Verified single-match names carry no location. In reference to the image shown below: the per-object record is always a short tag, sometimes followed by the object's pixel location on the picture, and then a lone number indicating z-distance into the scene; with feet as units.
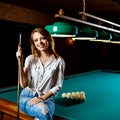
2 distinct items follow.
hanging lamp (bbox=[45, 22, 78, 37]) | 7.71
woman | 6.52
